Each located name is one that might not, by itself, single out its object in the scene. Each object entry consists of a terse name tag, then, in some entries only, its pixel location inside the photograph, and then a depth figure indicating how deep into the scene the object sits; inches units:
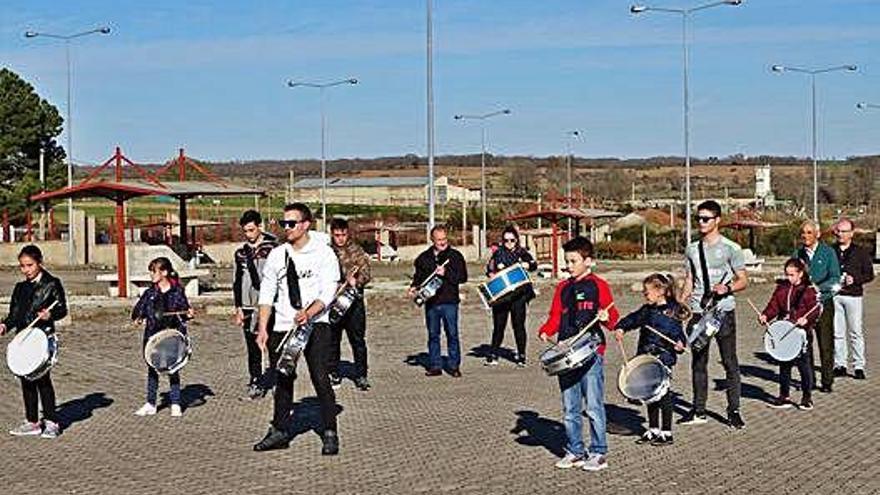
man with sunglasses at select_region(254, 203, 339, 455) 435.8
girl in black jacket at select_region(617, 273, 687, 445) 446.9
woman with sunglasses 684.7
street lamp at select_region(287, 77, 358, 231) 2614.4
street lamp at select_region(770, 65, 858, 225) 2341.3
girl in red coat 537.0
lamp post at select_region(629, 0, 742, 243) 1710.1
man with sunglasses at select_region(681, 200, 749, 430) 476.7
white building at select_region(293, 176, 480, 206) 4840.1
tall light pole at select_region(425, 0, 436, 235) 1453.0
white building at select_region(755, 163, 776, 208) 4303.6
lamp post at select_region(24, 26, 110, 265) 2264.9
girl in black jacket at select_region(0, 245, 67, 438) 478.3
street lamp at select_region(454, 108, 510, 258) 2691.9
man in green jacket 581.3
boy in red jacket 405.4
